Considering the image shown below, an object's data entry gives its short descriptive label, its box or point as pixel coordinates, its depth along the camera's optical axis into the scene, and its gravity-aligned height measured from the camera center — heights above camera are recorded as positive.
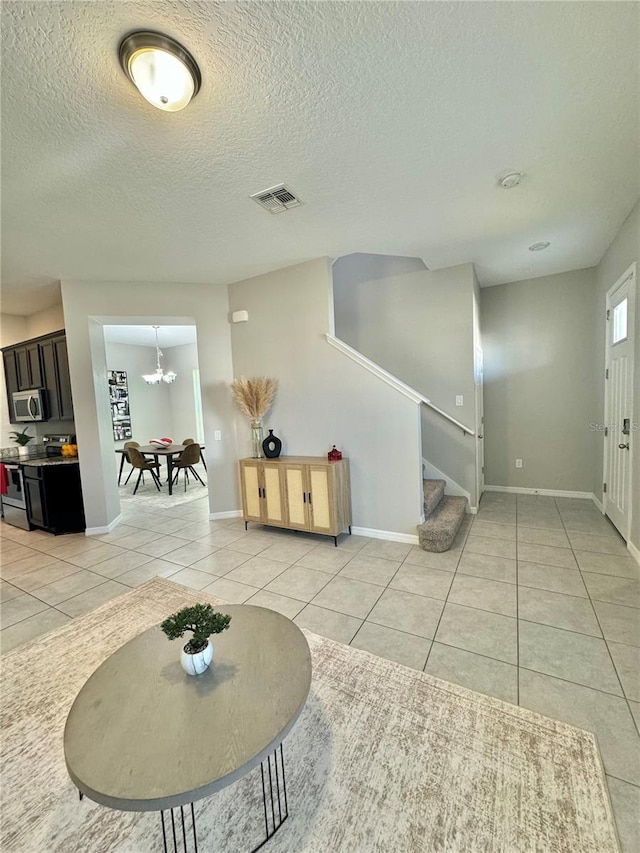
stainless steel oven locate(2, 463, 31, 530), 4.52 -1.04
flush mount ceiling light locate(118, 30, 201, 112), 1.36 +1.42
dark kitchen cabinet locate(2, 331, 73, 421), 4.45 +0.72
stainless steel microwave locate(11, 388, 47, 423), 4.79 +0.24
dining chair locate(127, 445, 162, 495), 6.10 -0.80
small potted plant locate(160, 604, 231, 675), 1.28 -0.81
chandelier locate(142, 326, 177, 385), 7.26 +0.82
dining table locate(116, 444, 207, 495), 5.96 -0.63
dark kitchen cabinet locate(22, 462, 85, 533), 4.22 -0.93
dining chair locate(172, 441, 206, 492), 6.17 -0.78
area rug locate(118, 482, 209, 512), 5.44 -1.39
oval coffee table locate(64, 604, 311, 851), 0.94 -0.98
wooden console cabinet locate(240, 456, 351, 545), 3.49 -0.90
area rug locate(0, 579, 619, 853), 1.16 -1.43
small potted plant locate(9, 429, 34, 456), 4.85 -0.27
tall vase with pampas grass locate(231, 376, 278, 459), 3.99 +0.15
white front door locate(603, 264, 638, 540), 3.11 -0.10
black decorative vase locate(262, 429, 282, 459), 3.93 -0.42
